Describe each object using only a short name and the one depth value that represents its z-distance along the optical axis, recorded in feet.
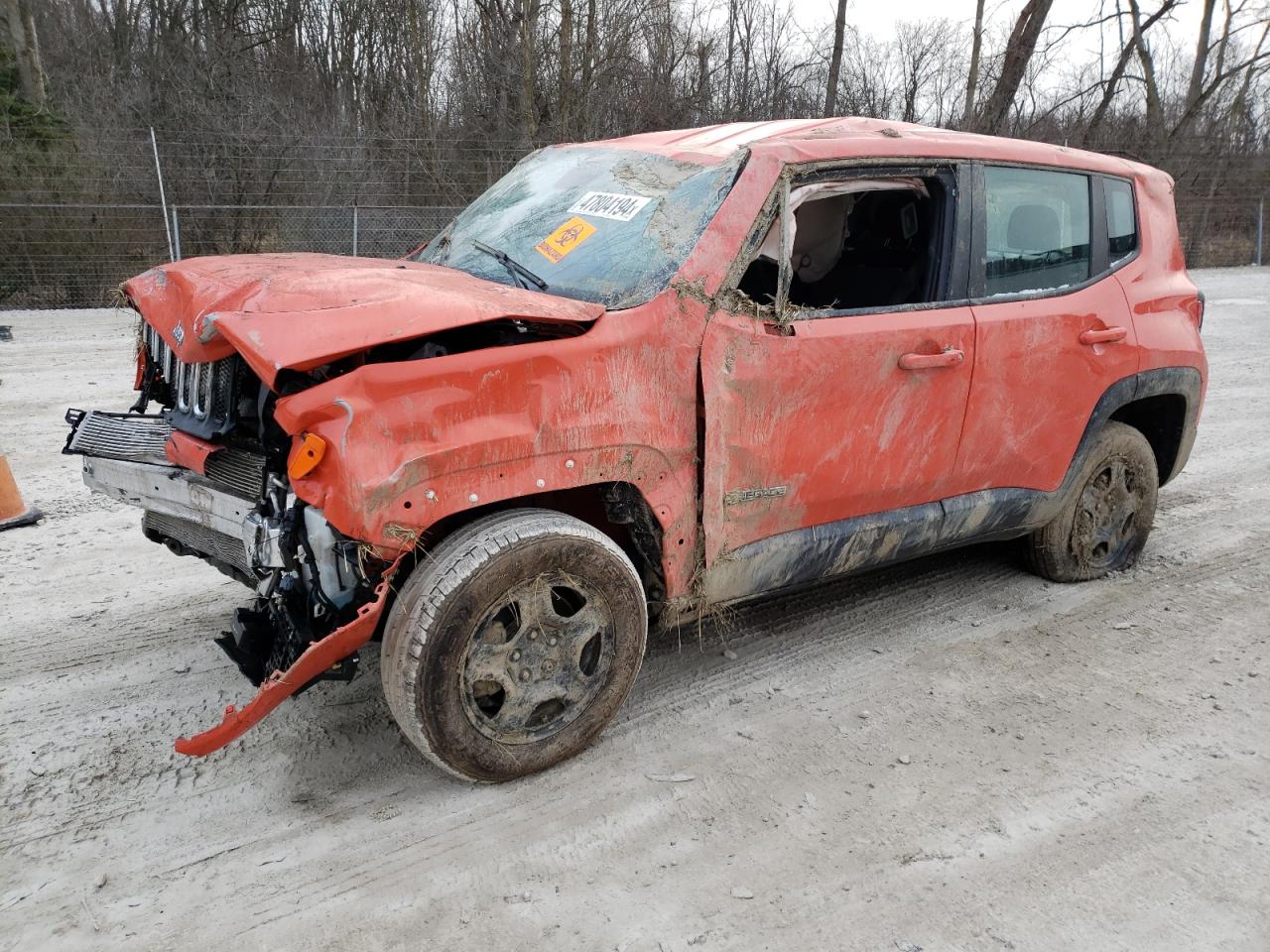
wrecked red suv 8.80
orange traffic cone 16.76
